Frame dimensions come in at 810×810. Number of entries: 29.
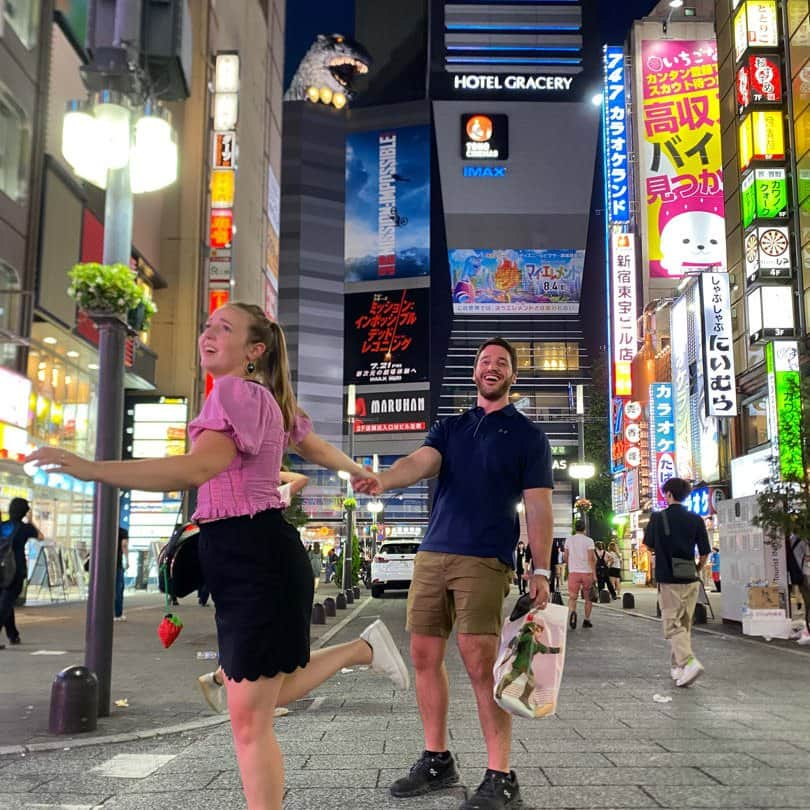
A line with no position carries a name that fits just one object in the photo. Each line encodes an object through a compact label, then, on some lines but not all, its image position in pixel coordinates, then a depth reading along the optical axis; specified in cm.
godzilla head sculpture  12106
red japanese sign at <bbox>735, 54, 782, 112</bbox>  2352
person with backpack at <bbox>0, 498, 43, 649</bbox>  1127
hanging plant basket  702
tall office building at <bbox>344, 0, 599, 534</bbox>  9456
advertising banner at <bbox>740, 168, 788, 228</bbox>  2283
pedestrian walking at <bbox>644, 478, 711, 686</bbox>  852
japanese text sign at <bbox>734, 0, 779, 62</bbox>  2408
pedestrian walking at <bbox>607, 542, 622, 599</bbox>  2592
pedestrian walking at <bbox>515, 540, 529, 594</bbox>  2412
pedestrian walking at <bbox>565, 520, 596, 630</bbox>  1451
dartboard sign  2281
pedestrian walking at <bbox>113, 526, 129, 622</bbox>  1619
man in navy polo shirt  399
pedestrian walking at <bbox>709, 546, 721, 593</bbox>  3218
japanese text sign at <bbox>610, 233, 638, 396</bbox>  4325
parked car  2527
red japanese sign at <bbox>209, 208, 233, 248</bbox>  3234
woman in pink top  283
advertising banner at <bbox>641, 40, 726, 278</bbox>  3959
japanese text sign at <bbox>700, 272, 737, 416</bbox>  2716
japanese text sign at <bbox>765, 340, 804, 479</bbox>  2080
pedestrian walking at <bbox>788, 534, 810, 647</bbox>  1295
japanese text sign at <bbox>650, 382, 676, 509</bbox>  3744
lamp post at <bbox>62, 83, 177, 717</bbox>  687
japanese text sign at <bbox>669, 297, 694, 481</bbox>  3503
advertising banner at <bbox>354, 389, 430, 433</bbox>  9150
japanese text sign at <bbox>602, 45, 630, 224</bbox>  4378
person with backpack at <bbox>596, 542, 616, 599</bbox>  2251
